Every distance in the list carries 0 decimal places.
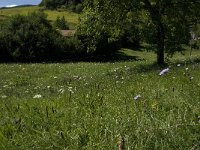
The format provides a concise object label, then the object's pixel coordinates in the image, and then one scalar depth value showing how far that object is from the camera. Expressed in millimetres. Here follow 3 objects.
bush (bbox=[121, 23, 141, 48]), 17268
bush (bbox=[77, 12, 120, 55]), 17186
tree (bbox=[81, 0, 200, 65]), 16146
